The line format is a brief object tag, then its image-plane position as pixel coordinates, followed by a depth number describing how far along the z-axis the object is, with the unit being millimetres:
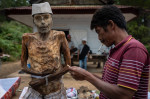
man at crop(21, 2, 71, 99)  2016
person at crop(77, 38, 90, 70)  6380
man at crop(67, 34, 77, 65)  6302
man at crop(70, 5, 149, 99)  976
